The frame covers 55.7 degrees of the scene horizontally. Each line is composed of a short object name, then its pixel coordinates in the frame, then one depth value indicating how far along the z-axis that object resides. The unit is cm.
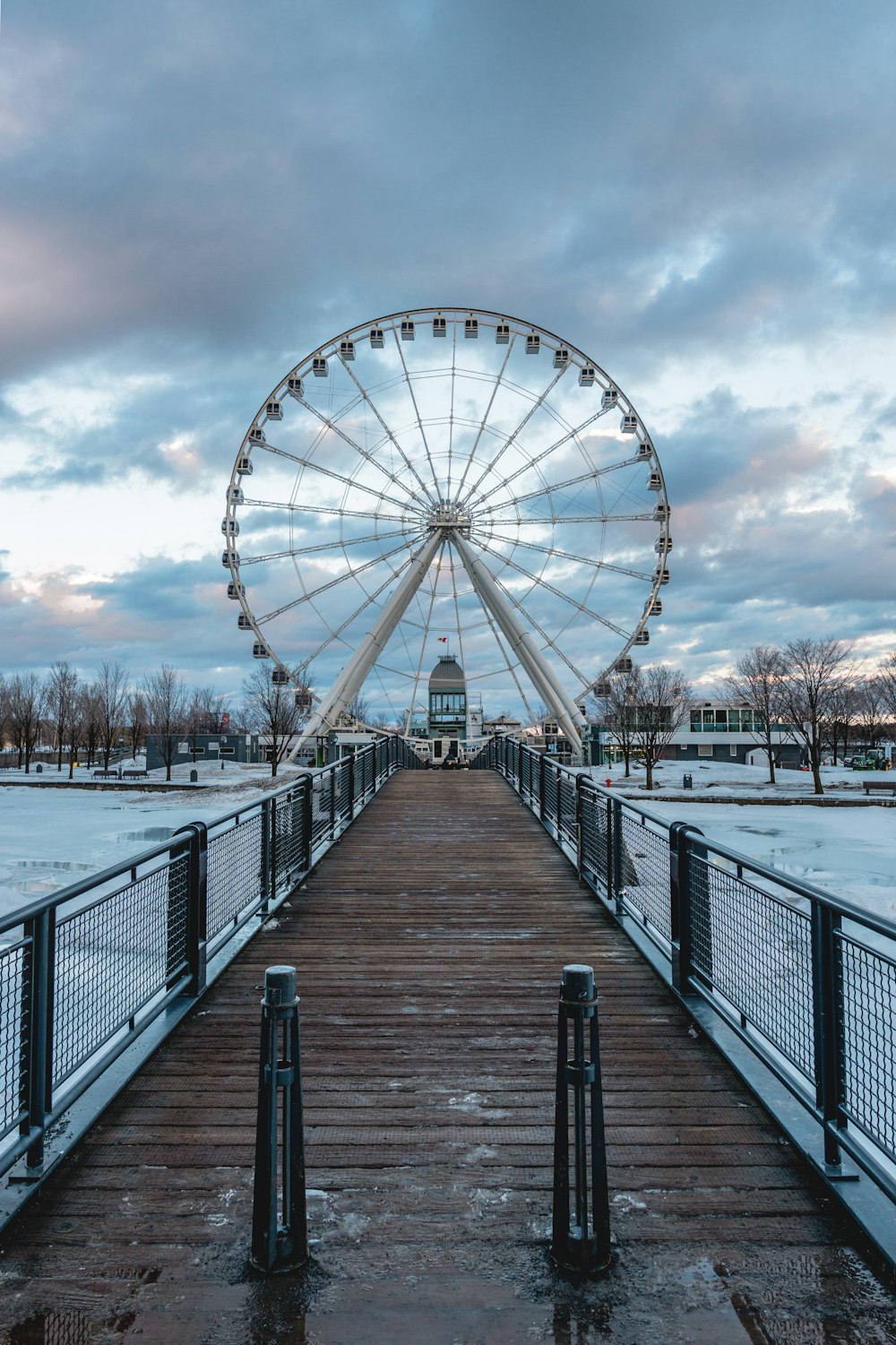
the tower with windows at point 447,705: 4372
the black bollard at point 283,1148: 273
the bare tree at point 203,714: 7300
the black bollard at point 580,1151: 276
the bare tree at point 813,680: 4725
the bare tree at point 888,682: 6544
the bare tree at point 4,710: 8306
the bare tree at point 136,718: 7243
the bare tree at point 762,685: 5588
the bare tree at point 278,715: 5112
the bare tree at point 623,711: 5066
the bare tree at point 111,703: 6988
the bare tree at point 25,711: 6091
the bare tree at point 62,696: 7069
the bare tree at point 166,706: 6529
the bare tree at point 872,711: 7425
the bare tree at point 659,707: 4900
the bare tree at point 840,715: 5834
